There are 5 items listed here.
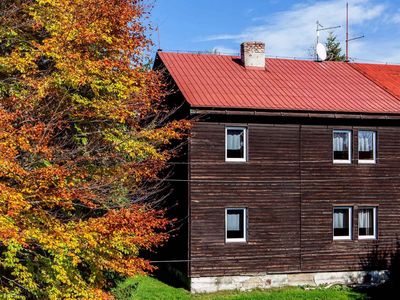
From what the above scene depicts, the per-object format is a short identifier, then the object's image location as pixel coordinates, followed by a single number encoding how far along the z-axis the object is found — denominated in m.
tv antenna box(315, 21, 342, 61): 28.98
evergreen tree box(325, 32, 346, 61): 55.81
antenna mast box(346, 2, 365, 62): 35.00
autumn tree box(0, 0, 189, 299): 12.35
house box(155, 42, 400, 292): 22.38
